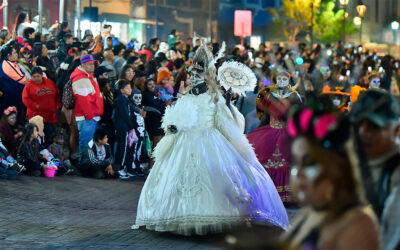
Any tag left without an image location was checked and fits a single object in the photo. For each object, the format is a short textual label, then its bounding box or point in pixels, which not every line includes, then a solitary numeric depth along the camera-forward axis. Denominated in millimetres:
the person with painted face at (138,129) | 14102
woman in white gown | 8625
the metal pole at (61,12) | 21609
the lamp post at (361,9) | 34781
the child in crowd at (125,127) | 13938
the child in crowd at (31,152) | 12844
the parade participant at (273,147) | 11469
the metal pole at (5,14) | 20375
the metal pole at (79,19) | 22094
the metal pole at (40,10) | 19694
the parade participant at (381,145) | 4102
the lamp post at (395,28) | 47550
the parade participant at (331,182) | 3223
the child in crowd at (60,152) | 13625
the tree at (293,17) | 56688
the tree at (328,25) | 57344
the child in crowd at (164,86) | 15216
